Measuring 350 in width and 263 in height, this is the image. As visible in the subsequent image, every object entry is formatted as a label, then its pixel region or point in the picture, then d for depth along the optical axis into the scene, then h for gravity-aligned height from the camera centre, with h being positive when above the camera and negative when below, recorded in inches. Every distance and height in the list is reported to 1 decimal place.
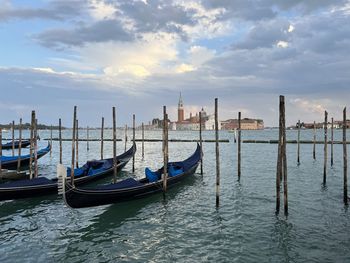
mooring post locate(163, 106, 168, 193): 471.2 -17.9
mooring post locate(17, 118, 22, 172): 811.0 +5.9
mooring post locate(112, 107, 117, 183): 551.2 -12.7
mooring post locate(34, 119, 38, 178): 546.1 -40.3
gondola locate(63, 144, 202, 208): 378.0 -75.8
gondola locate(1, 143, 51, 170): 797.2 -73.4
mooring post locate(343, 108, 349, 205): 446.9 -50.5
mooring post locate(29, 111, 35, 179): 543.5 -20.5
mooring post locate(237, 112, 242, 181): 676.9 -26.2
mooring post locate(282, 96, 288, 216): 376.8 -22.7
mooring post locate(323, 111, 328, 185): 678.5 +23.4
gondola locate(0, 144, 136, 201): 439.5 -76.3
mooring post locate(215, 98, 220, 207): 442.1 -36.4
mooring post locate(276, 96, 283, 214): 377.0 -30.2
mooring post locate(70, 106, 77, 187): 471.5 -20.0
